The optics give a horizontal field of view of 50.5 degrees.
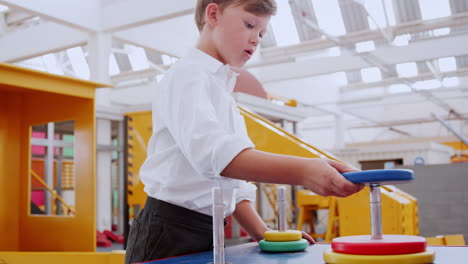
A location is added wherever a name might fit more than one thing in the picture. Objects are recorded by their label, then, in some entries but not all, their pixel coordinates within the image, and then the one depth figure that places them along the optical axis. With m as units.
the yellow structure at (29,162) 3.73
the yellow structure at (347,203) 3.73
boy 1.02
